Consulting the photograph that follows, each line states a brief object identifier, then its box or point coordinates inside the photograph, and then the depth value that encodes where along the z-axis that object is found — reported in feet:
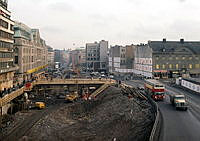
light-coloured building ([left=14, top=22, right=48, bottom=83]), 242.17
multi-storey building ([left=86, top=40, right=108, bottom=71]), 548.31
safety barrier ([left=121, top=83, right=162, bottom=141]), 85.92
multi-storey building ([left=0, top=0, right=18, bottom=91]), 172.45
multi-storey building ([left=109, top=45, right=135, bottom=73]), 421.59
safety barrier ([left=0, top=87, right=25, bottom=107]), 145.44
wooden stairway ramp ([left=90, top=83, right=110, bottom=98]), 241.72
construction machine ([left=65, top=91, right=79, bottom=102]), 234.76
